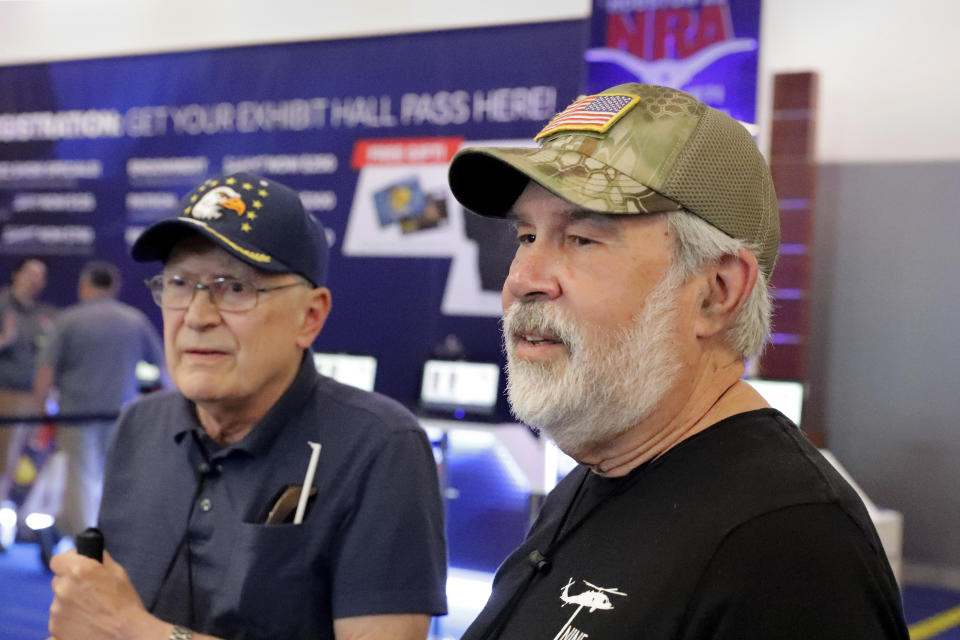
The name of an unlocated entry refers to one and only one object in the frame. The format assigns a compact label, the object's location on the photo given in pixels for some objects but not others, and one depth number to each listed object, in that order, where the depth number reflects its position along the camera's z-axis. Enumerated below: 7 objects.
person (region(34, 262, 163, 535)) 6.02
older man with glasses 1.51
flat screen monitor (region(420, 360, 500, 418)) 5.69
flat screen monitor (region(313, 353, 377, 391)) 5.99
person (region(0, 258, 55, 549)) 6.53
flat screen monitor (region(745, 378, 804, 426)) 4.75
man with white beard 0.95
